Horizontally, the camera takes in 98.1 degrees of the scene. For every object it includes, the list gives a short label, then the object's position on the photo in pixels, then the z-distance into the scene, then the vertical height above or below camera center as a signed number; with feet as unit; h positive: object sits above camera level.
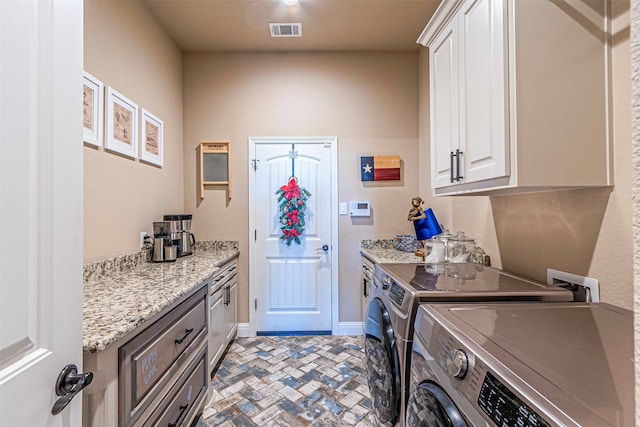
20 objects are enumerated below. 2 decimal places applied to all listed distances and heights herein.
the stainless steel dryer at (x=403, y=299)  3.65 -1.22
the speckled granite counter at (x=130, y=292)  3.09 -1.23
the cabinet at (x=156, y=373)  3.00 -2.12
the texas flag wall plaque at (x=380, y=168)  9.66 +1.62
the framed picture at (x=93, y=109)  5.21 +2.08
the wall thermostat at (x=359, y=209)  9.69 +0.20
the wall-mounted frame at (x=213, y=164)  9.61 +1.77
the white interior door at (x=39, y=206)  1.67 +0.07
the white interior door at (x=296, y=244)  9.64 -1.02
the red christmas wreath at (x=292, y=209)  9.37 +0.20
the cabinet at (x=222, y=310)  6.95 -2.70
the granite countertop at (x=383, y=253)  7.34 -1.17
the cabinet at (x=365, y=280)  8.43 -2.08
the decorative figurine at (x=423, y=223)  7.65 -0.24
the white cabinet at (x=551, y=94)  3.48 +1.52
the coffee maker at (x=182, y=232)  7.70 -0.47
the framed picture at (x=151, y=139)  7.29 +2.12
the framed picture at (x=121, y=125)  5.97 +2.08
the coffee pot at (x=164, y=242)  7.10 -0.70
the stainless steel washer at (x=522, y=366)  1.65 -1.11
